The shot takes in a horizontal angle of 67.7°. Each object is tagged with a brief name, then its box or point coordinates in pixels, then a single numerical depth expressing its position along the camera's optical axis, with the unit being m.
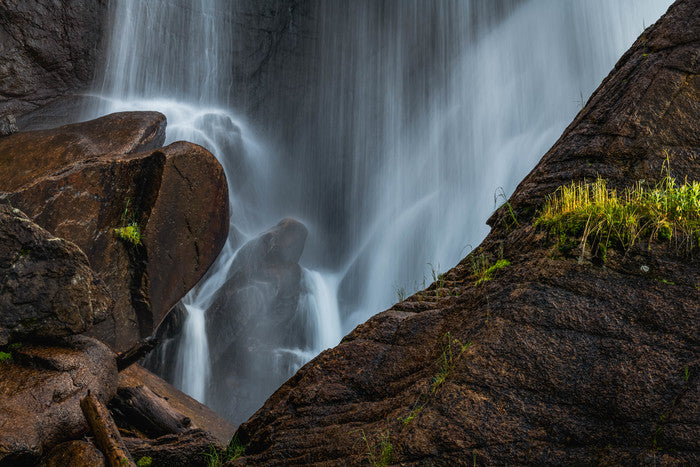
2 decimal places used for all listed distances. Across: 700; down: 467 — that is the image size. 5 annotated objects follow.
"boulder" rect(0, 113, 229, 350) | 9.65
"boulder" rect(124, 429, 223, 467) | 6.00
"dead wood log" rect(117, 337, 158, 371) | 7.86
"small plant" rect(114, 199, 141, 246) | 10.06
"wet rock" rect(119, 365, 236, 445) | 9.62
